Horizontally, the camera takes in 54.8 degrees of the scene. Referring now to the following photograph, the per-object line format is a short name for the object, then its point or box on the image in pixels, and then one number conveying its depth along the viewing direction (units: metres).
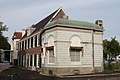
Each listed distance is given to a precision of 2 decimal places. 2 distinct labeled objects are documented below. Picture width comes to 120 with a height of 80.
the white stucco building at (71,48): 15.60
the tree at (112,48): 29.87
